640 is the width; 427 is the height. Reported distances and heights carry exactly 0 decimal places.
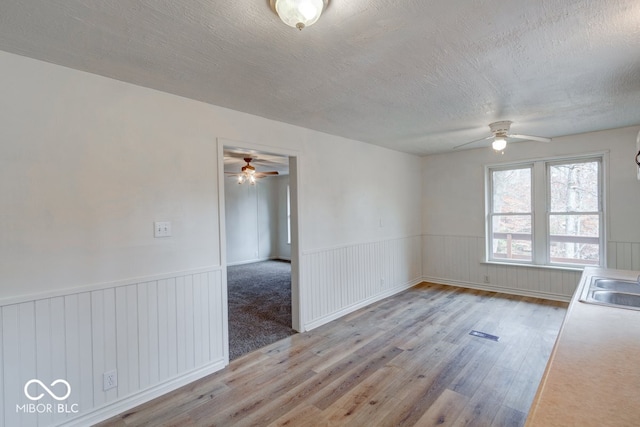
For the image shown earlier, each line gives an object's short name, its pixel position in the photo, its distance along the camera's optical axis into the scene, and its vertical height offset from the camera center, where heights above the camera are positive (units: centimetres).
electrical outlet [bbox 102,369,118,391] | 214 -117
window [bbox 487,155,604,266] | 428 -8
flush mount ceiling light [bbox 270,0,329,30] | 131 +88
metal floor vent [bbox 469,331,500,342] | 328 -140
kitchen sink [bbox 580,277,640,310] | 197 -59
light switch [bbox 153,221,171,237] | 239 -12
